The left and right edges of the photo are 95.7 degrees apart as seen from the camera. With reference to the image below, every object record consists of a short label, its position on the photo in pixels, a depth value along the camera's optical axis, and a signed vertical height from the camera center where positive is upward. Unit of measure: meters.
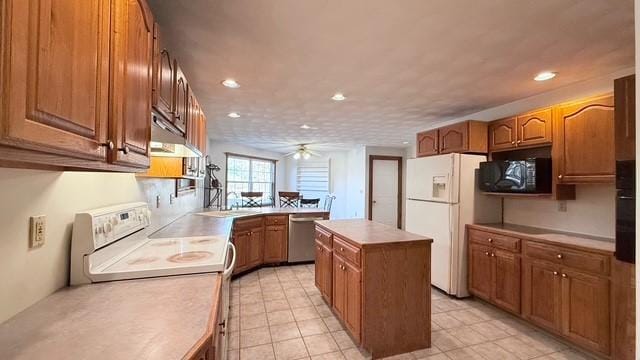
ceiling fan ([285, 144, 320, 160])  6.84 +0.74
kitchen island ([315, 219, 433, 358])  2.13 -0.82
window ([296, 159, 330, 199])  8.42 +0.11
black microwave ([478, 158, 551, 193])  2.72 +0.09
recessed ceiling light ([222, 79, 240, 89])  2.73 +0.95
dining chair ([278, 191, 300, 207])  6.18 -0.38
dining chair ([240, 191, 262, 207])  6.19 -0.44
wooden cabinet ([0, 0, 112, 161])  0.53 +0.23
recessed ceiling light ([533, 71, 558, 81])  2.43 +0.94
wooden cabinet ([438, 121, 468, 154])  3.31 +0.56
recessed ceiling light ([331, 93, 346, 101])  3.12 +0.95
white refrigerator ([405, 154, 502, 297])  3.22 -0.31
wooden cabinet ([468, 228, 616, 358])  2.09 -0.87
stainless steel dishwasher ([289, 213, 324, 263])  4.45 -0.84
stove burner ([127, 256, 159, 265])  1.46 -0.41
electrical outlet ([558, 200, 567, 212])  2.79 -0.20
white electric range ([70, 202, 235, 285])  1.27 -0.40
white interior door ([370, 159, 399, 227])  6.96 -0.20
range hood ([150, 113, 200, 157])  1.46 +0.24
